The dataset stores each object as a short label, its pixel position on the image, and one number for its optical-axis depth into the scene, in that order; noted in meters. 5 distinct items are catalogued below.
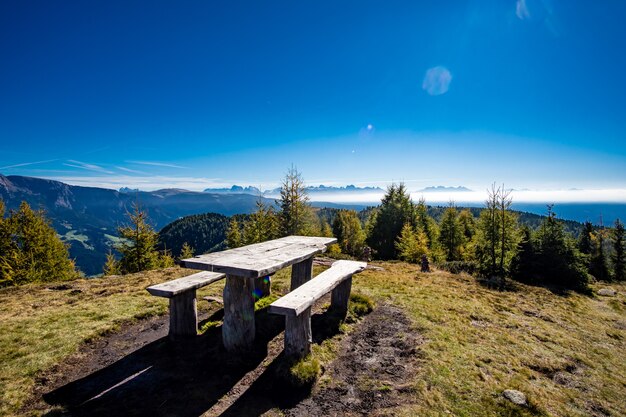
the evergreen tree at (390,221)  35.50
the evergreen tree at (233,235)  36.86
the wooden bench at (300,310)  5.45
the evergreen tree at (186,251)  39.30
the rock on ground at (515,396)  4.89
